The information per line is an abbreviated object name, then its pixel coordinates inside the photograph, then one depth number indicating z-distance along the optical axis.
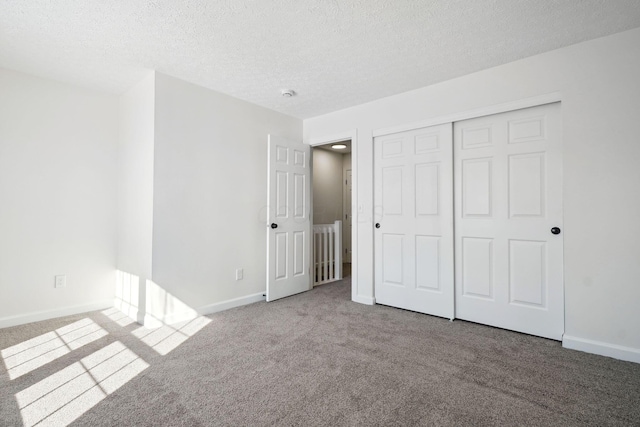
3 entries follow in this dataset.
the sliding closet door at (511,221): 2.61
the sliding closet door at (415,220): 3.18
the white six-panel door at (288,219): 3.79
